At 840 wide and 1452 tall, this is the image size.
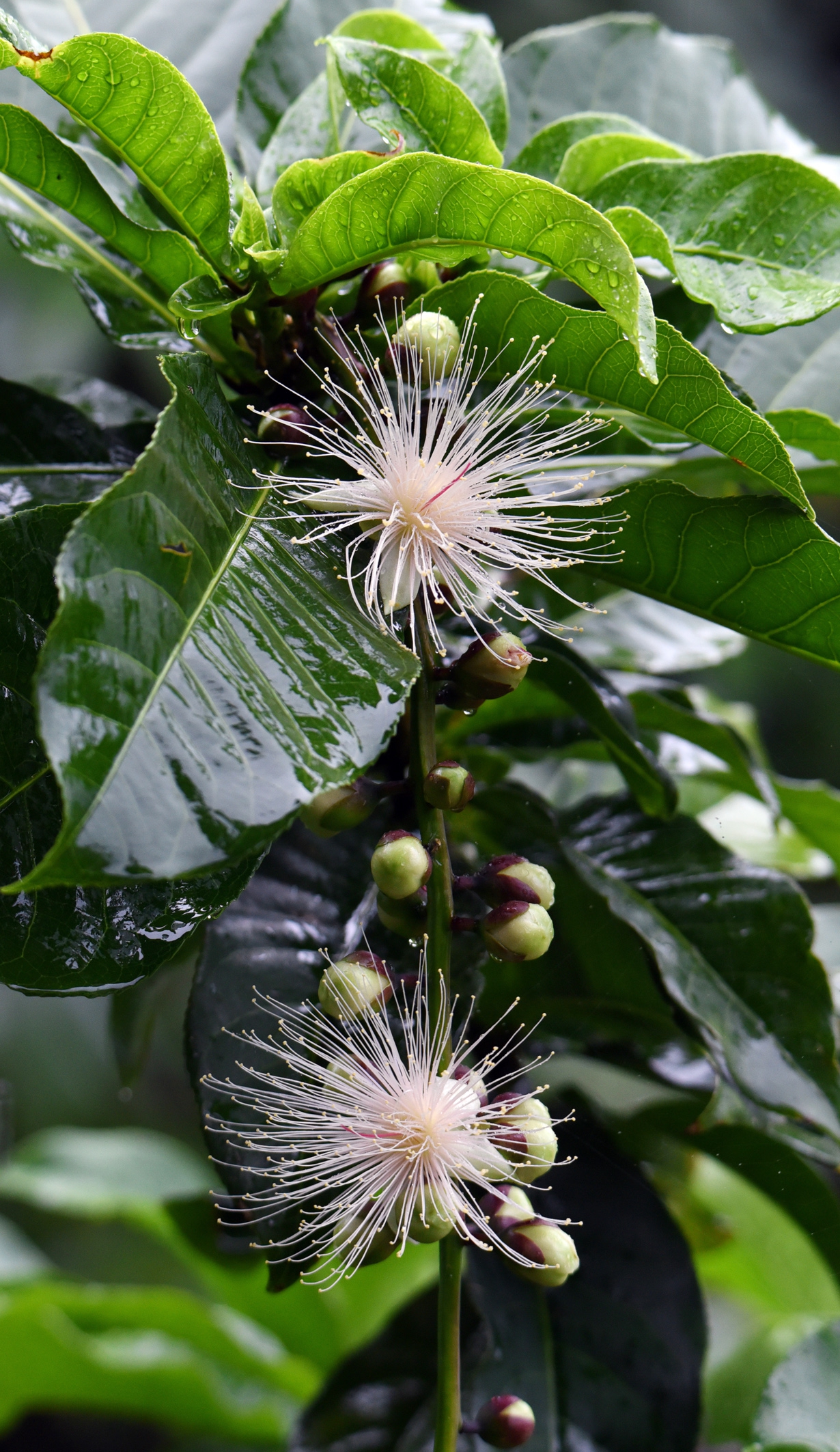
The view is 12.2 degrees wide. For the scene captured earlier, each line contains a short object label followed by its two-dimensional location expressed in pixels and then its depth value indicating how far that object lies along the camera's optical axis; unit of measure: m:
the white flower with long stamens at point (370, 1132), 0.76
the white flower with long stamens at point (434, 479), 0.77
